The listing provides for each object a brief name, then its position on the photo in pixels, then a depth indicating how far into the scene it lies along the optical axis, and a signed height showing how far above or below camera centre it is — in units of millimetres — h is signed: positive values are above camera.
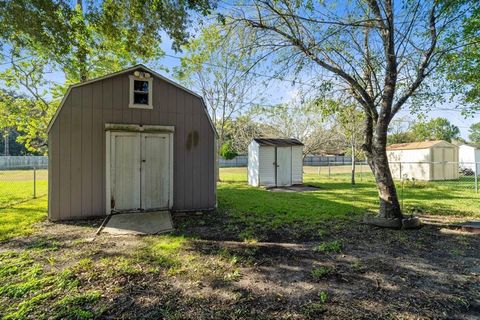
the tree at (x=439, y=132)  33550 +5335
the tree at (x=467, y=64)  5012 +2133
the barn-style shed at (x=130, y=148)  5770 +295
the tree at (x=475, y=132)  65788 +7431
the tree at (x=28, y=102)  10812 +2599
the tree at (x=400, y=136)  14662 +2535
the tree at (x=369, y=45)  5031 +2558
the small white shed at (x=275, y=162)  12609 -90
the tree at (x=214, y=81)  13531 +4679
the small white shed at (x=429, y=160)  15383 +15
